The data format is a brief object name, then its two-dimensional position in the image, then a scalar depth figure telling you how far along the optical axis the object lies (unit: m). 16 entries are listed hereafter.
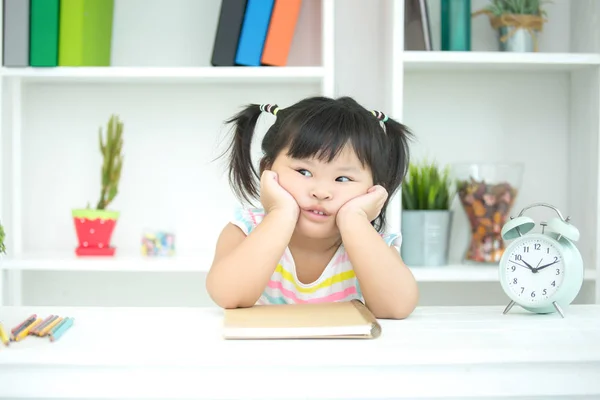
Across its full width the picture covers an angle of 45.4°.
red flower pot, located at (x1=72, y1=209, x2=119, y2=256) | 2.05
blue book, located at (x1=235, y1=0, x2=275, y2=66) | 1.94
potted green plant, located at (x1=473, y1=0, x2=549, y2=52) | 2.03
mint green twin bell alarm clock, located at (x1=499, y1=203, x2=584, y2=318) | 1.05
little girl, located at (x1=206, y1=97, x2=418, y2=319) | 1.10
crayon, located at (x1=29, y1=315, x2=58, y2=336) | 0.85
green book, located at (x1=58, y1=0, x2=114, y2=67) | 1.94
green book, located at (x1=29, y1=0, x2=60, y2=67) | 1.94
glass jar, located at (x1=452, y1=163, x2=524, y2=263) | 2.00
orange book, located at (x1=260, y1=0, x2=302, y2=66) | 1.96
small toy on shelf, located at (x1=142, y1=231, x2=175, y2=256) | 2.09
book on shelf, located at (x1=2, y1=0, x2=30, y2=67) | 1.93
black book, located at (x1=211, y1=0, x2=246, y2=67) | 1.94
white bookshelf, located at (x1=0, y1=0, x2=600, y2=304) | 2.20
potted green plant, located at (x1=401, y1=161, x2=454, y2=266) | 1.99
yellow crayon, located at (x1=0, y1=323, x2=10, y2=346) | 0.79
